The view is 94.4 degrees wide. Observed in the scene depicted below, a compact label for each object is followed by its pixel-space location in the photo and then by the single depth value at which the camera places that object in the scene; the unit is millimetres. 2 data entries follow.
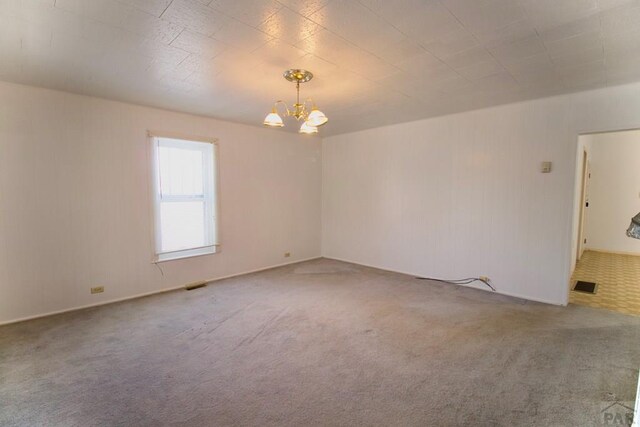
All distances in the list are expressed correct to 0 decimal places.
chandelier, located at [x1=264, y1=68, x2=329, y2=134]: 2695
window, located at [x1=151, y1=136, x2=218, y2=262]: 4156
